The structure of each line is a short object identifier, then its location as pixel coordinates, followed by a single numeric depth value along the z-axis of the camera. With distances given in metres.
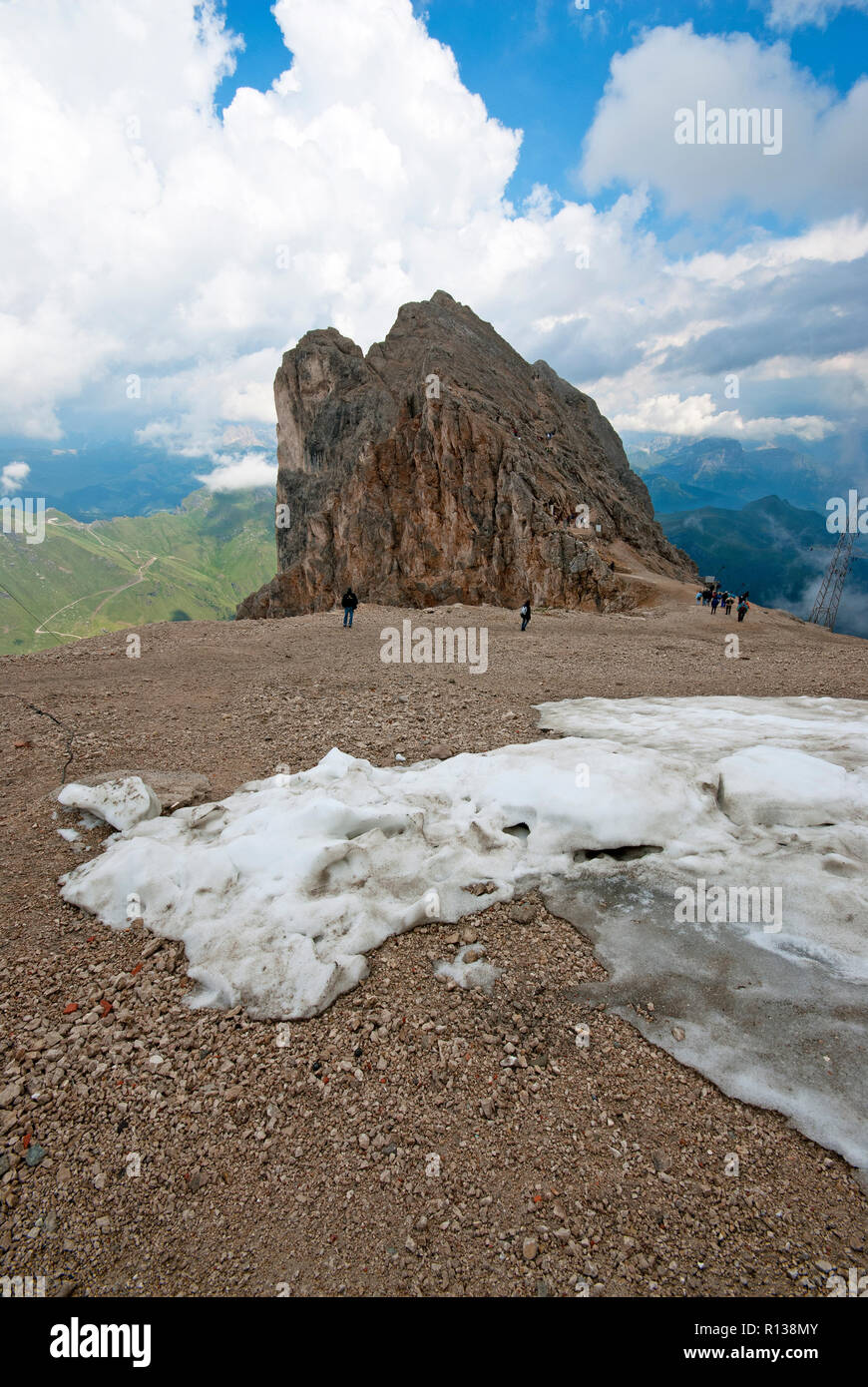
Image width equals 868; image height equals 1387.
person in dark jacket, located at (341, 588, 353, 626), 24.89
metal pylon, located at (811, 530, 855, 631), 63.03
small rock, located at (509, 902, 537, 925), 6.32
